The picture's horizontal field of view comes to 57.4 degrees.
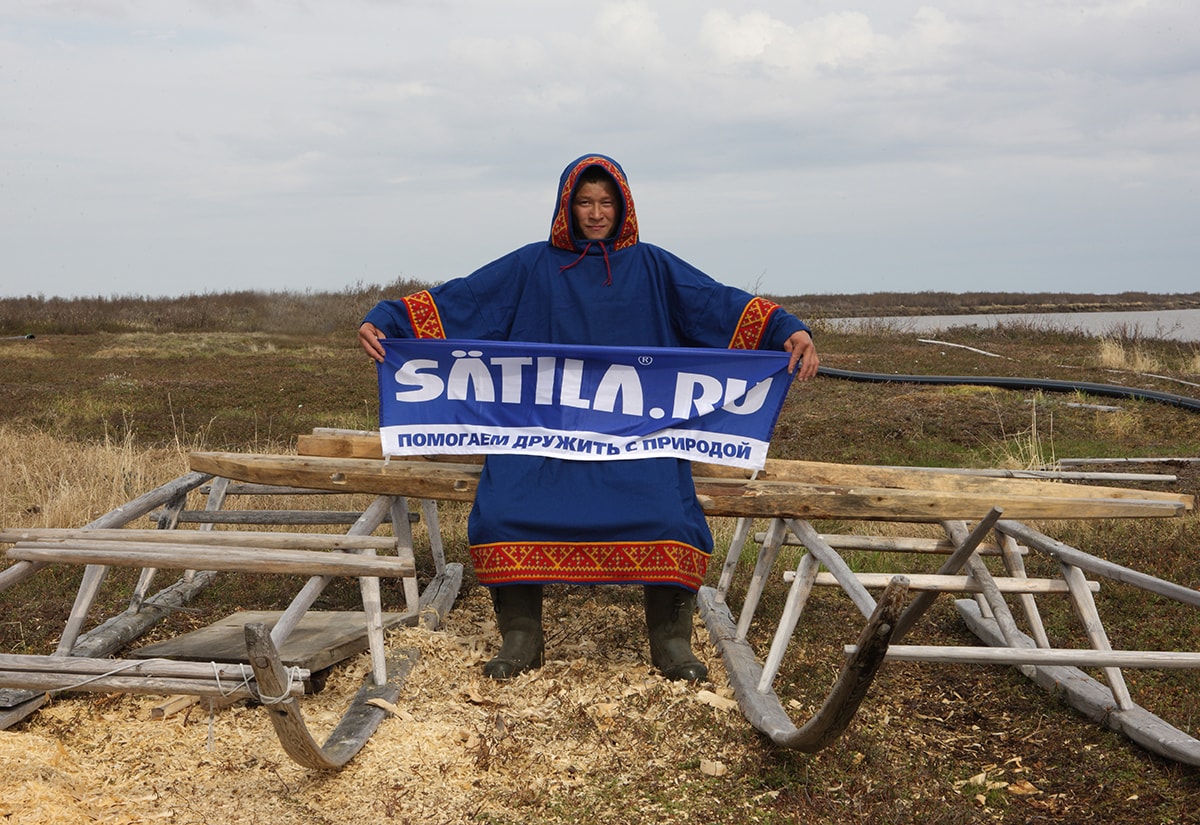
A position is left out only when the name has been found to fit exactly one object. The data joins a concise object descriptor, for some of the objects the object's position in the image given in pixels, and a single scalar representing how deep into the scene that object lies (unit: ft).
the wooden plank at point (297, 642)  17.01
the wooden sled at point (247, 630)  12.66
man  17.04
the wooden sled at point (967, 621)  12.10
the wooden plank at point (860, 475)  18.19
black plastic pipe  50.85
